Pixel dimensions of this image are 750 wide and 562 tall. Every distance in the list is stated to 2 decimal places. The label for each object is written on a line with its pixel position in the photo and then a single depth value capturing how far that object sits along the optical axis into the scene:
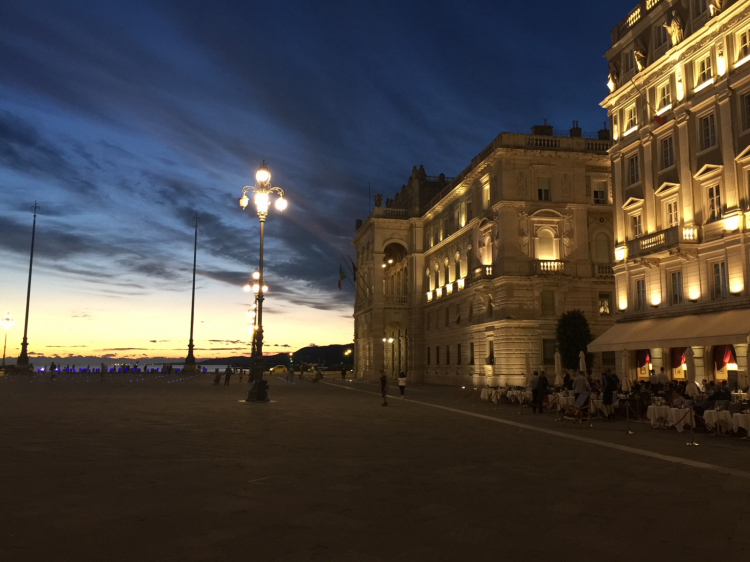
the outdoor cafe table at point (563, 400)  23.47
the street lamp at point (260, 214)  27.18
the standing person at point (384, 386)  29.41
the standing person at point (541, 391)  26.06
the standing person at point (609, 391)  22.94
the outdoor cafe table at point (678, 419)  18.85
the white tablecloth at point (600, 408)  22.81
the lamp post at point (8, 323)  57.32
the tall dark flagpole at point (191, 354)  76.34
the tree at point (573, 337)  40.25
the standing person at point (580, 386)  23.28
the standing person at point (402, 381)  33.19
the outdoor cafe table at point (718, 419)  17.64
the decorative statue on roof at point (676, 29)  30.23
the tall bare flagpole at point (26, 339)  63.62
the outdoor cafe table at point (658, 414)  19.84
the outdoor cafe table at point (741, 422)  16.68
